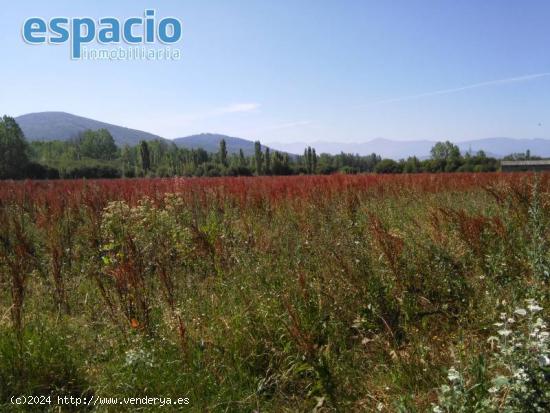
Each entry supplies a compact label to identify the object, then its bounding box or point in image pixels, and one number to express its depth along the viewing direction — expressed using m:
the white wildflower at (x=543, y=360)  1.40
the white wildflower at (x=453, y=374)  1.56
